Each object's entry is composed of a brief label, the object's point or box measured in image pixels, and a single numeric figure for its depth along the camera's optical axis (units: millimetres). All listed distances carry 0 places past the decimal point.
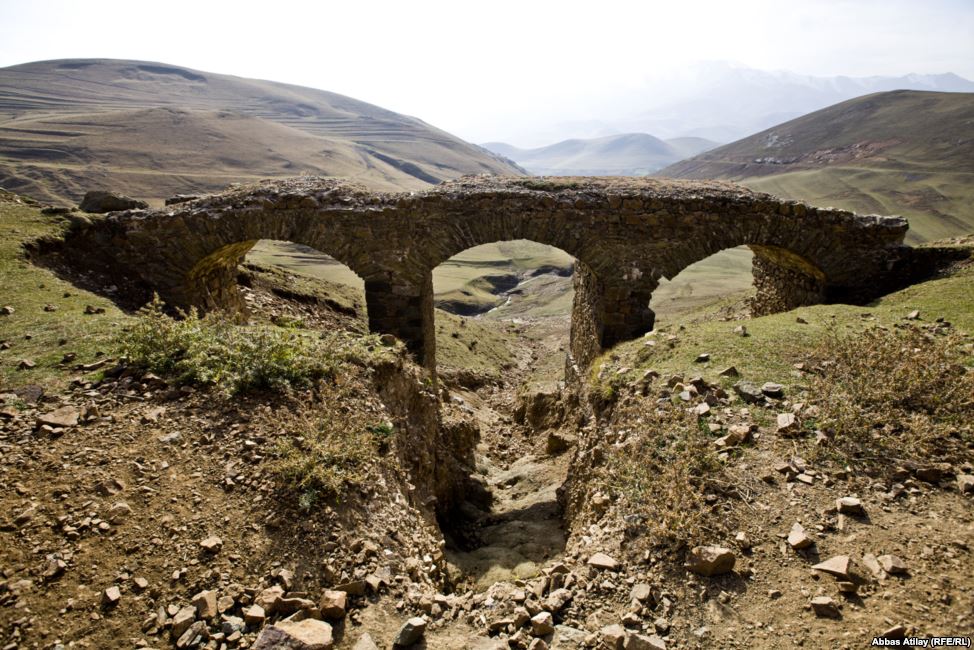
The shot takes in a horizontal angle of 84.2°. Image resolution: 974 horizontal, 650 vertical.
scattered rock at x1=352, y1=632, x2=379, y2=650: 3494
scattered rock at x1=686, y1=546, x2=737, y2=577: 3920
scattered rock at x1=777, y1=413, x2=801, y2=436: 5125
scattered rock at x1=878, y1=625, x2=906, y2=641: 3205
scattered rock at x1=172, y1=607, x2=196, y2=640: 3412
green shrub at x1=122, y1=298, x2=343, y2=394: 5555
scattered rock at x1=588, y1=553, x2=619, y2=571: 4309
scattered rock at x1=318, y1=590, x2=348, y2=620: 3711
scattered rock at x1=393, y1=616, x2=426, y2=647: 3600
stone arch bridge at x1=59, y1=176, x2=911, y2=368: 9422
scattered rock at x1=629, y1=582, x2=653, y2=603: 3941
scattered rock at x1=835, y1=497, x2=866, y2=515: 4215
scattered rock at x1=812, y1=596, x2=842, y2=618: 3451
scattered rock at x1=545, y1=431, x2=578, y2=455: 9422
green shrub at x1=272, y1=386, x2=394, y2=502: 4520
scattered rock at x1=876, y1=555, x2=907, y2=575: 3643
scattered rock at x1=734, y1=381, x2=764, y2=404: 5703
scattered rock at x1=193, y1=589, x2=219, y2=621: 3525
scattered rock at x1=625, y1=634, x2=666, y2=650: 3486
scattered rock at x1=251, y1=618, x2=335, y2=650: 3367
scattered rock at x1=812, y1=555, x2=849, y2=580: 3670
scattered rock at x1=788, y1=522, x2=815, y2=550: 3980
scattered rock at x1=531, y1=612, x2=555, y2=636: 3771
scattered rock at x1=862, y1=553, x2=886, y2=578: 3659
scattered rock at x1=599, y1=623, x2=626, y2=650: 3576
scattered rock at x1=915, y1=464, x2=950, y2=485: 4492
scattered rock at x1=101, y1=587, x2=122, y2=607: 3475
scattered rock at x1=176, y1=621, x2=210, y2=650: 3352
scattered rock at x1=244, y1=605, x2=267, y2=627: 3537
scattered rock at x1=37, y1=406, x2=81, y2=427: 4744
